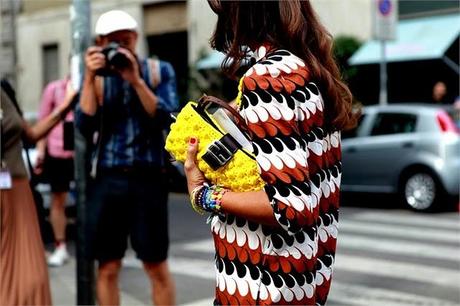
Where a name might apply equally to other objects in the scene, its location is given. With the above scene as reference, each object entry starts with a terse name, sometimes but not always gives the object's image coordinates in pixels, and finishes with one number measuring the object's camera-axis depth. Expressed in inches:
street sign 545.0
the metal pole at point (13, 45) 508.4
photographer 157.2
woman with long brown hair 75.6
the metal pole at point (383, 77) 540.4
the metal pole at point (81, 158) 176.4
